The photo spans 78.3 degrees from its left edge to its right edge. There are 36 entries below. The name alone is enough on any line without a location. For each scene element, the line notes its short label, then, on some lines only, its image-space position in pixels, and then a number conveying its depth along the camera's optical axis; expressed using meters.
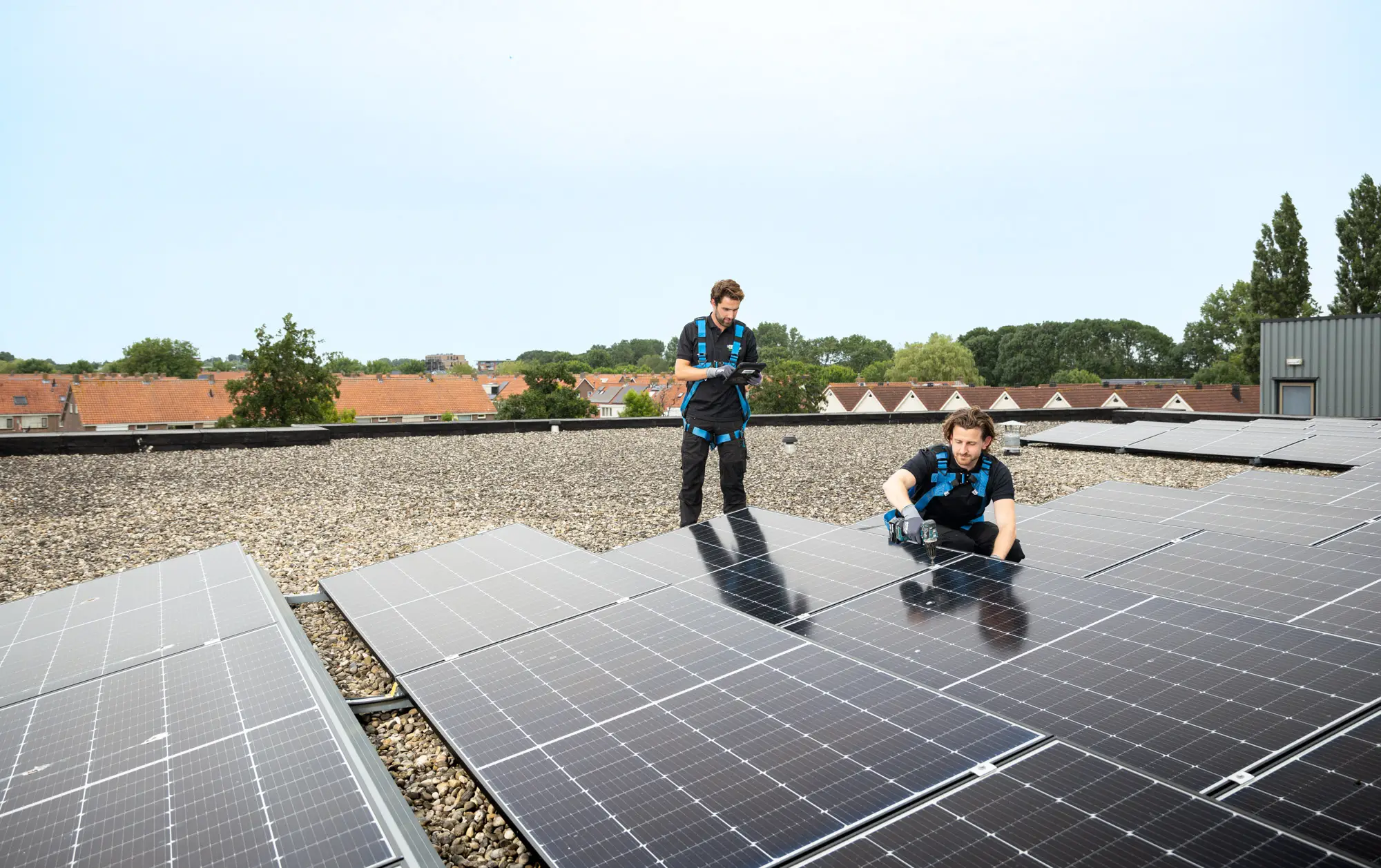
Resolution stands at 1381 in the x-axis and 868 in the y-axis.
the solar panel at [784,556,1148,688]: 3.60
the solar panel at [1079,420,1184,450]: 16.33
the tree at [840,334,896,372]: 155.38
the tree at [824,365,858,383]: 124.17
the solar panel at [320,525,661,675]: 4.62
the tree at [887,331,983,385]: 103.62
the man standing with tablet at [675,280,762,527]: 7.74
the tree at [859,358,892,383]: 140.00
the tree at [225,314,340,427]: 39.97
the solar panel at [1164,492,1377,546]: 6.95
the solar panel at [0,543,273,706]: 4.42
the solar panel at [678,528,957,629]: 4.62
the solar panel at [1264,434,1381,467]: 12.40
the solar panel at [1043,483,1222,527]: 7.69
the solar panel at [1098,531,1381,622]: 4.66
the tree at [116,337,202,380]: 121.51
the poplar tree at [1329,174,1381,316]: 51.06
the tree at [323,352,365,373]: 41.53
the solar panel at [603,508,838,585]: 5.48
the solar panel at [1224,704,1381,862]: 2.14
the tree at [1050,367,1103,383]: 105.75
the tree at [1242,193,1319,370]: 52.69
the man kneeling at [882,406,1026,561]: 5.45
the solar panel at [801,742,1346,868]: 2.04
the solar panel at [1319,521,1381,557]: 5.90
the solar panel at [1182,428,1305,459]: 14.20
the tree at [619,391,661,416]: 75.38
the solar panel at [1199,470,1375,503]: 8.58
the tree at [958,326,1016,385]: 124.62
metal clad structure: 26.06
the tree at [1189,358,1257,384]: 82.94
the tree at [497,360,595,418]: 55.38
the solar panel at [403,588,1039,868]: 2.47
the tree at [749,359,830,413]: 74.75
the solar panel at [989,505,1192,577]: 5.72
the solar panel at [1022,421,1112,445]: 17.52
